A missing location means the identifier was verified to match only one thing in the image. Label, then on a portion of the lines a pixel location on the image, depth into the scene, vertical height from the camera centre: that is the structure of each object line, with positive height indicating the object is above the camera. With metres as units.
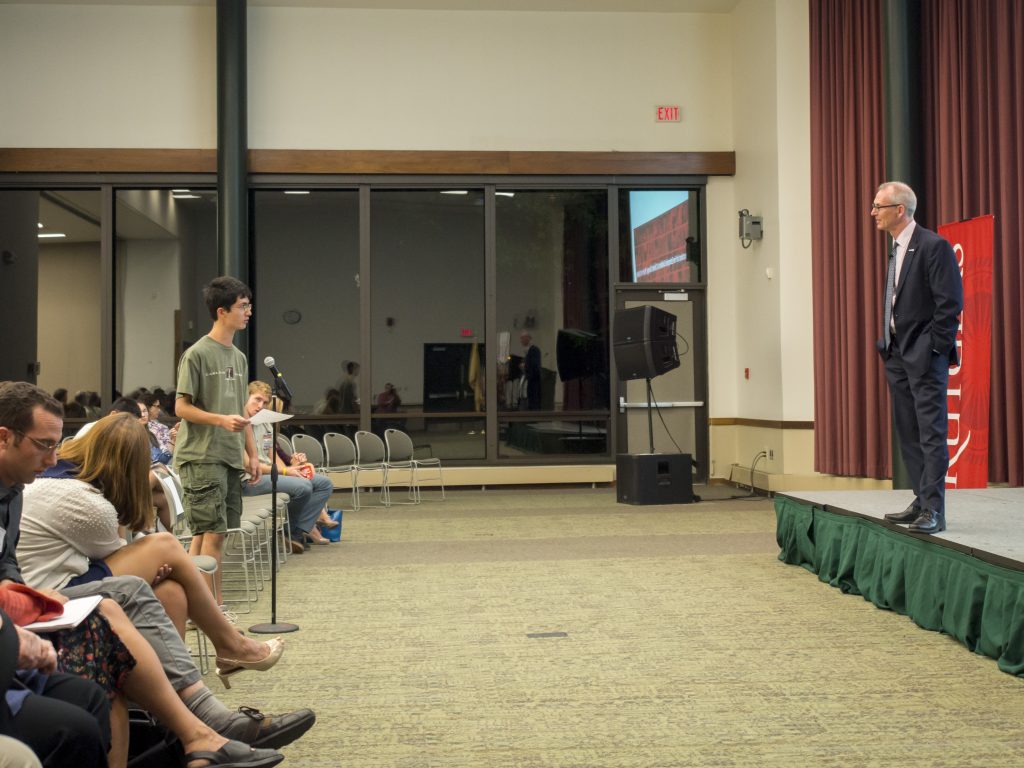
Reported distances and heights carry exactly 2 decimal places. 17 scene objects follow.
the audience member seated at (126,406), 4.40 -0.06
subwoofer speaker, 8.98 -0.78
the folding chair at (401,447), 9.59 -0.53
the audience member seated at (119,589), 2.28 -0.48
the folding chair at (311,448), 8.78 -0.49
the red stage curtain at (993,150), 6.43 +1.47
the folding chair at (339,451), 9.04 -0.53
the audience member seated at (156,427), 6.12 -0.21
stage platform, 3.71 -0.73
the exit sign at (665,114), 10.68 +2.71
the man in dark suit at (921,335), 4.41 +0.20
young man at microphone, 4.23 -0.11
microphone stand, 4.30 -0.97
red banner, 6.12 +0.11
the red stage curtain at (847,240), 8.22 +1.16
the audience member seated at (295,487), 6.25 -0.58
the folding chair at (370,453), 9.35 -0.57
